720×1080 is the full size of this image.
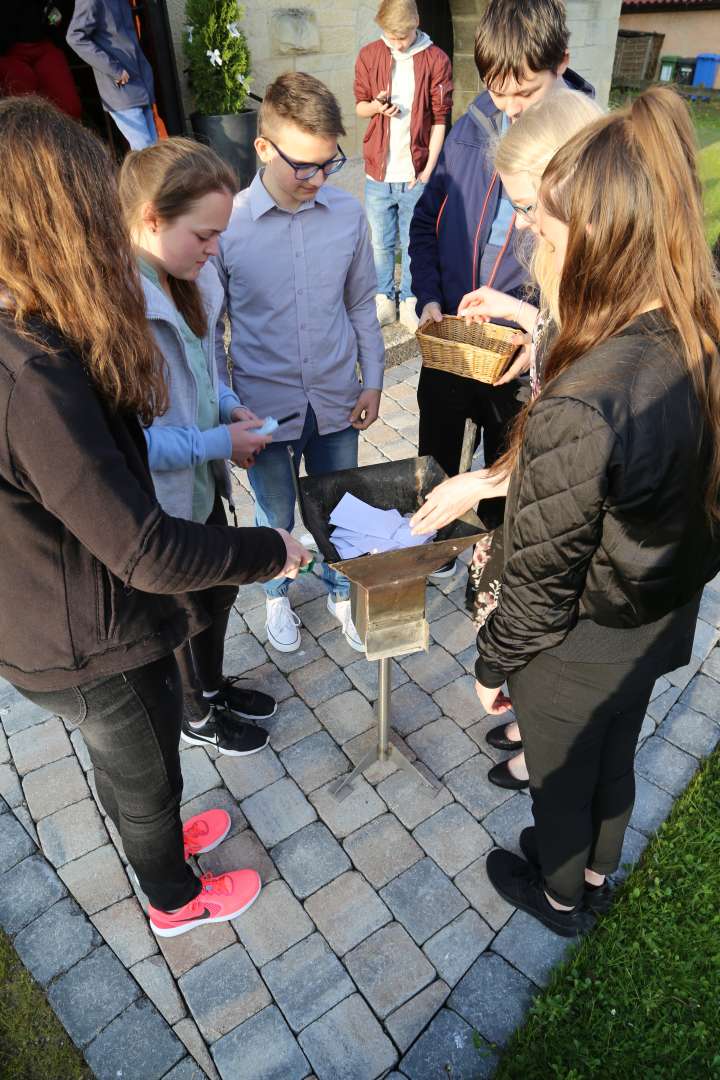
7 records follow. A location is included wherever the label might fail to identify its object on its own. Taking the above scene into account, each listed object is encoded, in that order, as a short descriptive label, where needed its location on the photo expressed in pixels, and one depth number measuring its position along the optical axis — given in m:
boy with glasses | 2.69
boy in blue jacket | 2.85
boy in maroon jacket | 5.95
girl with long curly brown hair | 1.39
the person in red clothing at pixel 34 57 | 5.87
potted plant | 5.98
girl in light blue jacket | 2.20
